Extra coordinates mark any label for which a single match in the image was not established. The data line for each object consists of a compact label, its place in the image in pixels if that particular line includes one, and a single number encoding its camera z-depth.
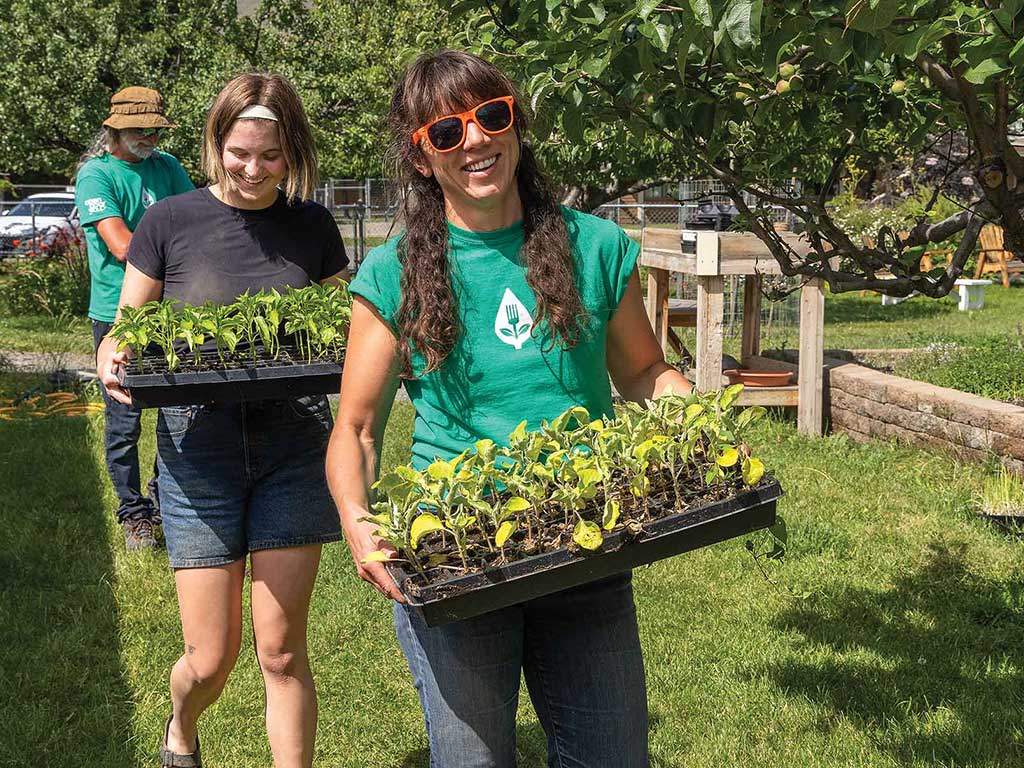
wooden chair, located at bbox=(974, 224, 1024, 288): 18.16
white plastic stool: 15.65
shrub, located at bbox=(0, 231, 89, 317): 14.77
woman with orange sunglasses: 2.32
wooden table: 7.57
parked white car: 17.34
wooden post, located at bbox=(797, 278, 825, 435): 7.63
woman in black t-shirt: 3.21
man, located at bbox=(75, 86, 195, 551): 5.32
